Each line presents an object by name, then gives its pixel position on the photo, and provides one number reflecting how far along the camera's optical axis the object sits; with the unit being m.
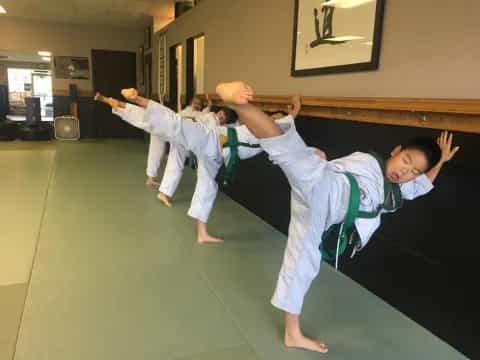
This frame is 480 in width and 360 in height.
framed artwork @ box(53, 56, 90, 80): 8.38
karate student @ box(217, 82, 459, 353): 1.44
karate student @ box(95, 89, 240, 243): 2.03
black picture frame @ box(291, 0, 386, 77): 2.00
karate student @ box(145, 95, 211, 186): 4.27
